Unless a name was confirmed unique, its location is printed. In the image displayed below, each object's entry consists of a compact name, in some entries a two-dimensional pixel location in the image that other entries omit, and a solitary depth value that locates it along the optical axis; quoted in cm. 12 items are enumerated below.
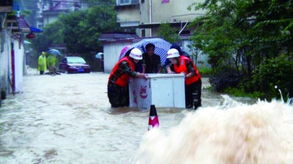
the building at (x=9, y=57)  1382
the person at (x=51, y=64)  3503
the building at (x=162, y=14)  2917
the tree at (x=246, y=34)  1005
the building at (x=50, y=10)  7094
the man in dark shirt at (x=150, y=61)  1138
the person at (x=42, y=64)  3436
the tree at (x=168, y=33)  2411
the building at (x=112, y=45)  3312
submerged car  3756
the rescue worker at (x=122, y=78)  1062
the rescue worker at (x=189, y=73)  1043
